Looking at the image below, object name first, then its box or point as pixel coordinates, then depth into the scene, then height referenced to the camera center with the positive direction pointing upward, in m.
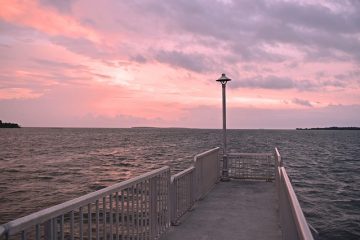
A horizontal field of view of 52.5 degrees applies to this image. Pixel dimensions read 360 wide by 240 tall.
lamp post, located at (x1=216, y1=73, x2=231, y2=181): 12.62 +0.78
